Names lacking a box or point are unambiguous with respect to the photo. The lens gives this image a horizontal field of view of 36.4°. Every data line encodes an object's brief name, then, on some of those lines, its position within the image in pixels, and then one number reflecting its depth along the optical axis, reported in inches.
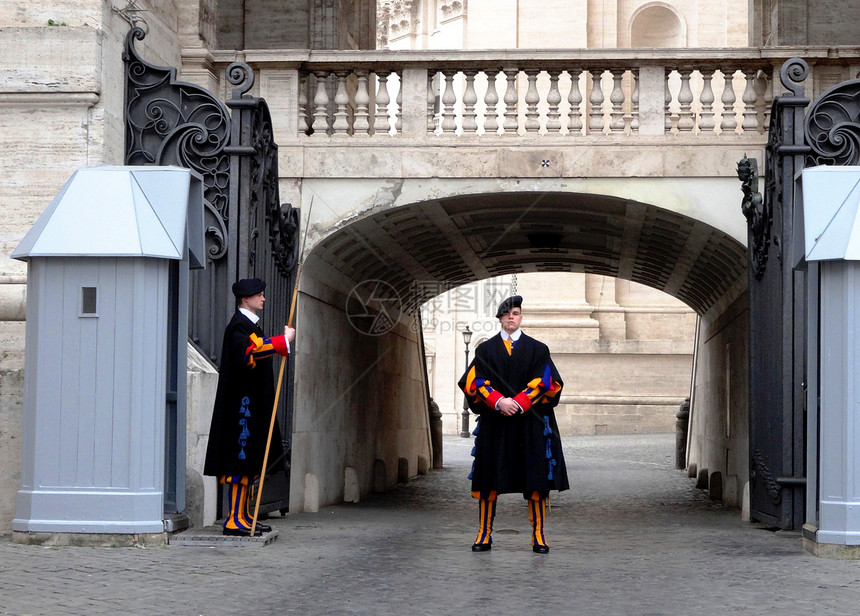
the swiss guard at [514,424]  352.8
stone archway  539.2
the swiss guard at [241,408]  342.0
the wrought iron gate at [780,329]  406.0
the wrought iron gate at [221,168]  422.6
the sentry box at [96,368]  327.9
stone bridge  507.8
